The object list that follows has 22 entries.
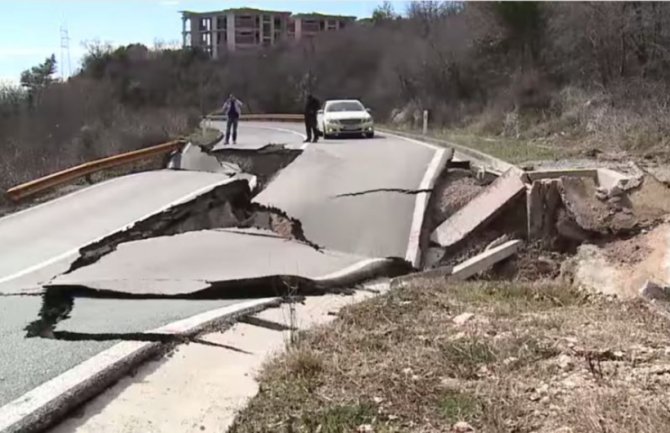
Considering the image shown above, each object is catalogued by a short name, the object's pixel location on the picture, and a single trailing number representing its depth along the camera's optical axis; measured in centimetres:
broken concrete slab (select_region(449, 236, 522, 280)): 1172
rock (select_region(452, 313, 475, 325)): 724
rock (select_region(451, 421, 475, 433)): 462
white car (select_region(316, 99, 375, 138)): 2884
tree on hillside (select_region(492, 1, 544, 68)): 3969
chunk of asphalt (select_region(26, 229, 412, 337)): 923
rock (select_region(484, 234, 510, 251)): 1336
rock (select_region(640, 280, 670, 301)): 840
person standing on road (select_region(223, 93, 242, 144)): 2723
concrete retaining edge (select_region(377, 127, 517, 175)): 1778
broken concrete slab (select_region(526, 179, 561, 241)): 1358
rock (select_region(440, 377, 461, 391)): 536
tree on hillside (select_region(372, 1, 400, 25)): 6969
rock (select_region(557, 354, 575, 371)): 564
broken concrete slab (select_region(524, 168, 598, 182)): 1495
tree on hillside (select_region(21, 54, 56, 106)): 5212
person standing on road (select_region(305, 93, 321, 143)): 2681
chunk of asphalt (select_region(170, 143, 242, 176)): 2112
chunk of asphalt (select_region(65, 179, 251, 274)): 1225
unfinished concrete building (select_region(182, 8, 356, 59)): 10225
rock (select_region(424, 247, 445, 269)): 1282
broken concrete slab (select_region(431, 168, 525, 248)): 1370
